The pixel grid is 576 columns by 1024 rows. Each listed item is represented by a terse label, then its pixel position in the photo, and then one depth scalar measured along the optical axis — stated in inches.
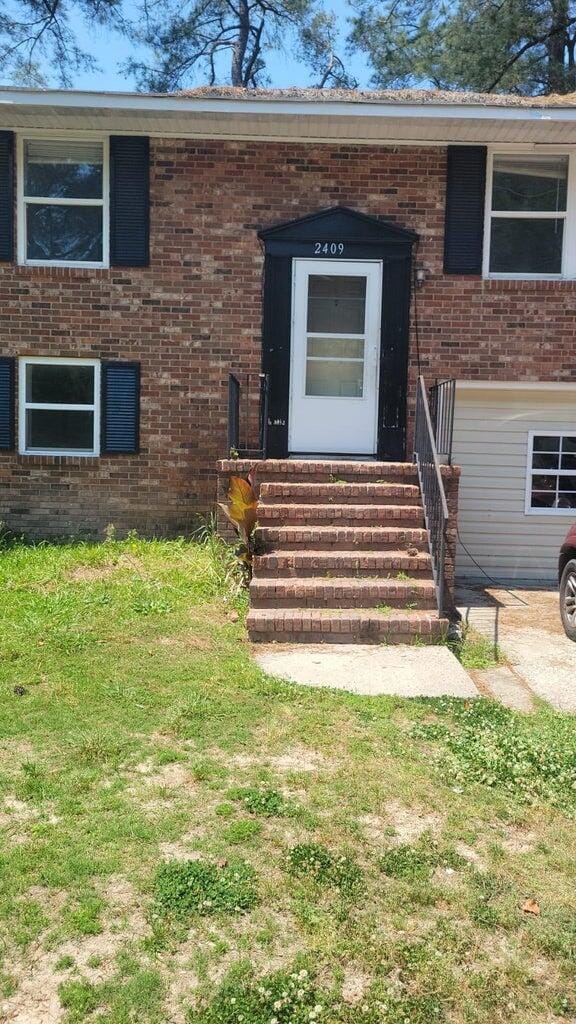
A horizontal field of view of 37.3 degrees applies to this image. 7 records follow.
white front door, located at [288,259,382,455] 371.9
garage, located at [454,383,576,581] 388.8
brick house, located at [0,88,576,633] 369.1
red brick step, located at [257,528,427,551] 285.7
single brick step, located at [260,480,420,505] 304.8
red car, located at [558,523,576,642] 276.7
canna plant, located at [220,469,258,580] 282.0
